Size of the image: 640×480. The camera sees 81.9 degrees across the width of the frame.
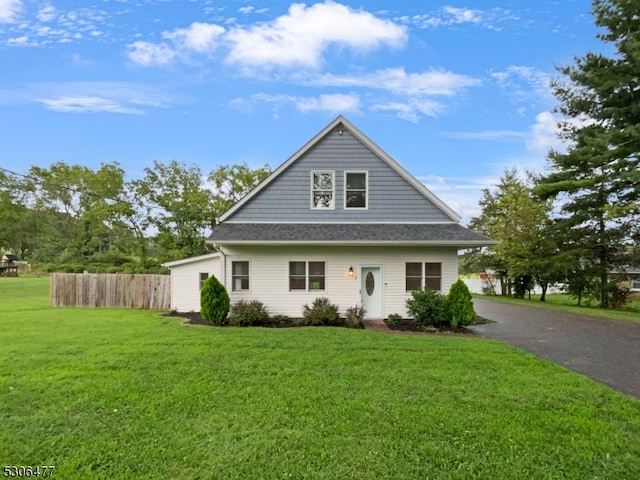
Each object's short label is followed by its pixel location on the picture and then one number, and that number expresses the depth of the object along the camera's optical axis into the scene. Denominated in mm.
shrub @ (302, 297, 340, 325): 11538
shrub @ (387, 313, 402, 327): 11712
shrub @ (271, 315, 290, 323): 11852
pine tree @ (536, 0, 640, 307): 15570
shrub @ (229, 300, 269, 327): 11398
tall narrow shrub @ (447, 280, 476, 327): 10969
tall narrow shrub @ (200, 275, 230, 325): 11500
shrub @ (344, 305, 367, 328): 11289
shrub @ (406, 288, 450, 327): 11125
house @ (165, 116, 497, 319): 12133
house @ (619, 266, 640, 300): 19781
